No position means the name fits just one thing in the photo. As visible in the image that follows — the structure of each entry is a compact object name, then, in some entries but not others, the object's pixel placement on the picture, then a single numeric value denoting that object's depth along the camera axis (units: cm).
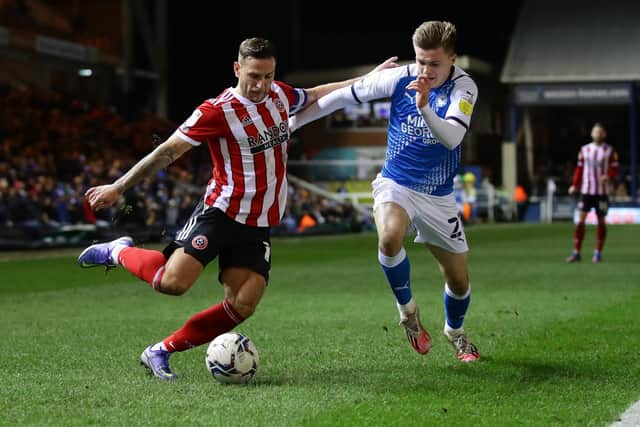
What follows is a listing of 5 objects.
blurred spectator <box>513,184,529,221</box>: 8137
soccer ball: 1262
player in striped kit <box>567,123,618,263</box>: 3537
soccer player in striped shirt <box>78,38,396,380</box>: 1282
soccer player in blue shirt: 1387
